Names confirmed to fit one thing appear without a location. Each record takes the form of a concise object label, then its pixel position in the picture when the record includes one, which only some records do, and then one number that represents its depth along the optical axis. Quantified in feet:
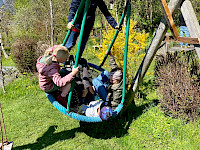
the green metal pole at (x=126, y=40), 8.84
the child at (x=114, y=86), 9.96
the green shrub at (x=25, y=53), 23.85
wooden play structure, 8.84
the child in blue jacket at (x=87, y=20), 10.11
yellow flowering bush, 13.89
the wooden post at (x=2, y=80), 19.27
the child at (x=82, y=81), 10.03
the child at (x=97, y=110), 8.91
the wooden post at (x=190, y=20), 8.87
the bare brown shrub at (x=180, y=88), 10.62
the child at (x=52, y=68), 8.07
